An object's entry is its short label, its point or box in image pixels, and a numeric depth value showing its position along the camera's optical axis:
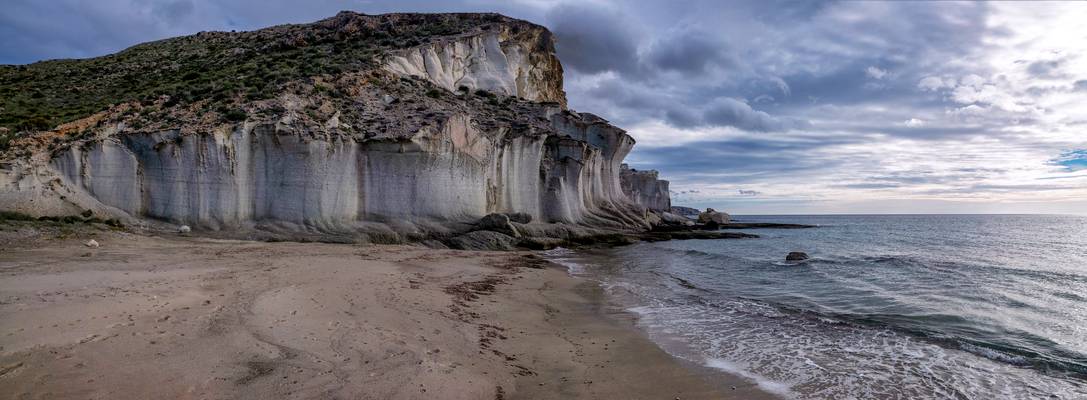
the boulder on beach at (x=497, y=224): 24.84
